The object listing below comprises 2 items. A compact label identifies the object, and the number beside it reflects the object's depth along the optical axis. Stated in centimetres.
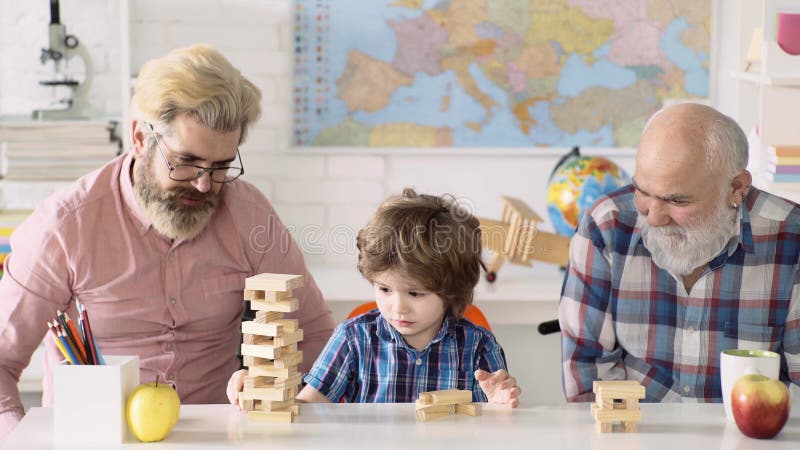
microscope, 335
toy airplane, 322
